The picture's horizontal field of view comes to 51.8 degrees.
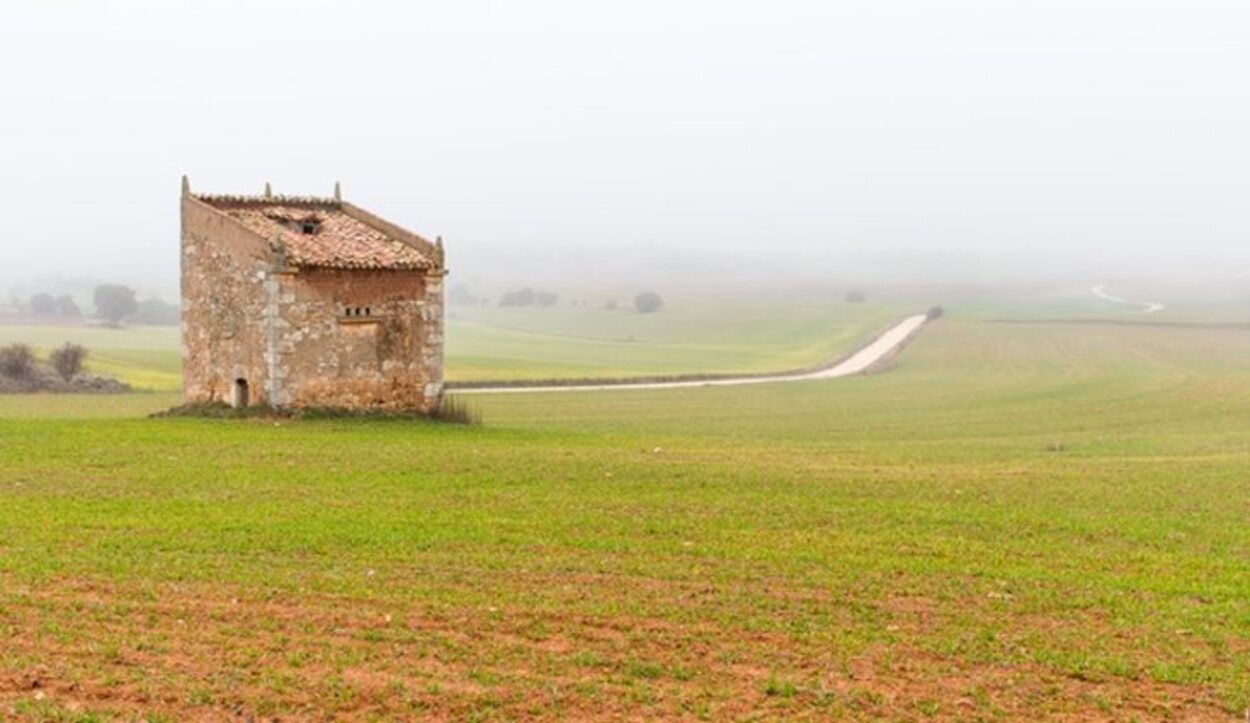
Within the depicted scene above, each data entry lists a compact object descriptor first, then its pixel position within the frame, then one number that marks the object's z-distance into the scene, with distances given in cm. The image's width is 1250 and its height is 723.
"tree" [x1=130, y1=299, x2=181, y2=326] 15188
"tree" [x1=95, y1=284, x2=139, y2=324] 14675
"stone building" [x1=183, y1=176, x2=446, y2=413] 3114
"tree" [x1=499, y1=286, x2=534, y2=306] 18588
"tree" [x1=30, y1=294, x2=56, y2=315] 15888
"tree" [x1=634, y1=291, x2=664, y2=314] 16988
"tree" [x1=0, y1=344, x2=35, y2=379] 6259
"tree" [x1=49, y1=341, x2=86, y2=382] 6512
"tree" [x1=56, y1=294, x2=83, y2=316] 15838
